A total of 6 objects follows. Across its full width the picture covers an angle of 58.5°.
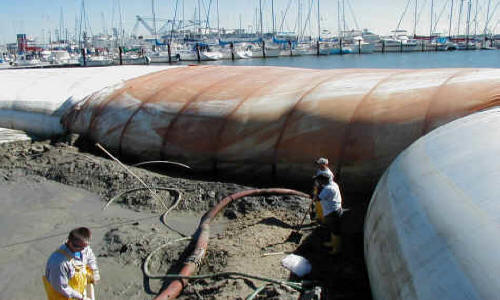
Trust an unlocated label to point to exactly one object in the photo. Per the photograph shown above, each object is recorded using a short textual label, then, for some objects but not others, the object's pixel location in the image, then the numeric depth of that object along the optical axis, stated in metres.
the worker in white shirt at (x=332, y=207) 6.42
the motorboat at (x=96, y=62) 57.11
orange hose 5.52
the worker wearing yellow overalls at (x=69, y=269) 4.14
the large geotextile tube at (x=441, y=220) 3.10
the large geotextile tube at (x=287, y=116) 7.92
